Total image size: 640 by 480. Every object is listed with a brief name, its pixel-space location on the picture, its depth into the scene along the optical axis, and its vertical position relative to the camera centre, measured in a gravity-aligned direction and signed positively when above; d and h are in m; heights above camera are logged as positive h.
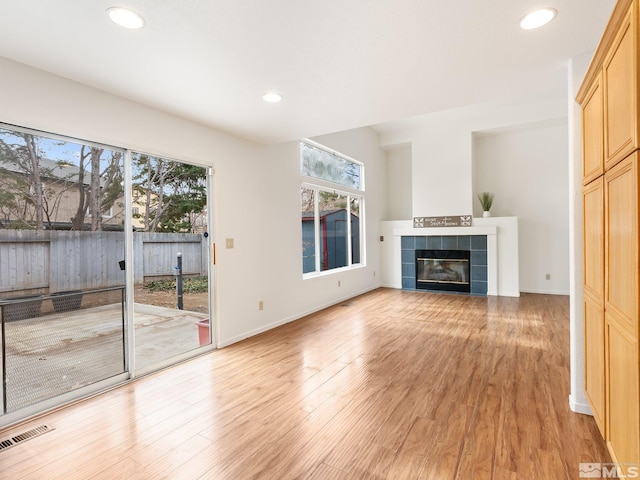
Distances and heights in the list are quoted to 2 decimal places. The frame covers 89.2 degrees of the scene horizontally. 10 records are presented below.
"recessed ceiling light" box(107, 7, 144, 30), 1.66 +1.19
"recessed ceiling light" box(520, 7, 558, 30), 1.73 +1.19
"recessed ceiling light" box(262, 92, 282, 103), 2.69 +1.21
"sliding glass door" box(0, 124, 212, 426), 2.24 -0.19
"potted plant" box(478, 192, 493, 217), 6.57 +0.67
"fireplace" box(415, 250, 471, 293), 6.75 -0.72
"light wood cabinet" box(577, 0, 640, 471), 1.26 +0.01
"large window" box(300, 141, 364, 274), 5.29 +0.52
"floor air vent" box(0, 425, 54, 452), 1.94 -1.20
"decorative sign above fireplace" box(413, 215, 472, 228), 6.68 +0.32
